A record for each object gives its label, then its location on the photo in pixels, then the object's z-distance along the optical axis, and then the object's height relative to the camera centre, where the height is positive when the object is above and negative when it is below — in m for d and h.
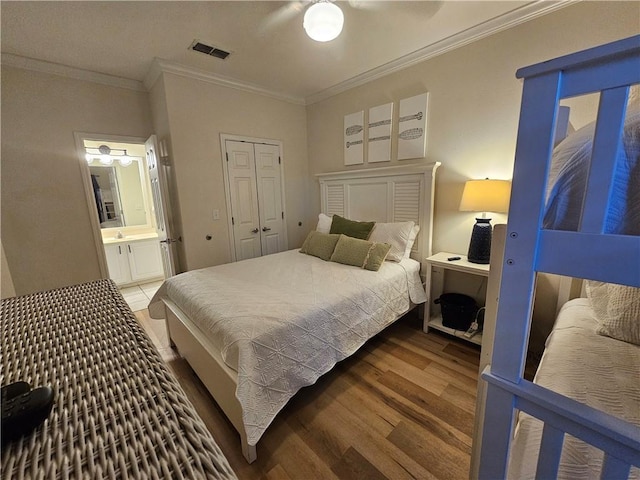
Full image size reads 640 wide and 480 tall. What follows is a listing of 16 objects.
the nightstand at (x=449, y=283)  2.25 -0.93
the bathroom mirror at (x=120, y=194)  4.10 +0.04
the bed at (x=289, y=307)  1.39 -0.76
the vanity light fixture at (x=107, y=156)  3.90 +0.64
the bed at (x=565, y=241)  0.55 -0.13
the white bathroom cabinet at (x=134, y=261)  3.89 -1.00
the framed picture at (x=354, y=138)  3.15 +0.65
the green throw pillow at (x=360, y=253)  2.36 -0.58
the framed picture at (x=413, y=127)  2.62 +0.64
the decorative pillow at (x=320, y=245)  2.76 -0.58
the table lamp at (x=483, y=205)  2.02 -0.14
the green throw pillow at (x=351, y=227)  2.80 -0.40
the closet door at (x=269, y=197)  3.48 -0.05
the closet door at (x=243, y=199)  3.21 -0.07
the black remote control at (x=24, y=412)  0.39 -0.34
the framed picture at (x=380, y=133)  2.88 +0.64
